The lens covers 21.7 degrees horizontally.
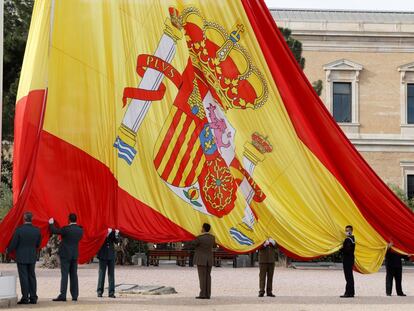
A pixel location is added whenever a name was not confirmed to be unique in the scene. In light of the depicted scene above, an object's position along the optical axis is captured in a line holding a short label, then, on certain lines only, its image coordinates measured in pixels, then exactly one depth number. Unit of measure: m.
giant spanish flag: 15.70
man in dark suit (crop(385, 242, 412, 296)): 19.64
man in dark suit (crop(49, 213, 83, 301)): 15.53
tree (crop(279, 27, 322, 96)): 42.03
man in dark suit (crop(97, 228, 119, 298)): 17.19
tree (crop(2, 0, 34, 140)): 30.06
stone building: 55.88
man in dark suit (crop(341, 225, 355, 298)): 16.11
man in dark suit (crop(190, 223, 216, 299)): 16.56
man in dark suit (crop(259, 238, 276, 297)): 18.36
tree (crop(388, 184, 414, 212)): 45.26
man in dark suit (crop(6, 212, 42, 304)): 15.16
